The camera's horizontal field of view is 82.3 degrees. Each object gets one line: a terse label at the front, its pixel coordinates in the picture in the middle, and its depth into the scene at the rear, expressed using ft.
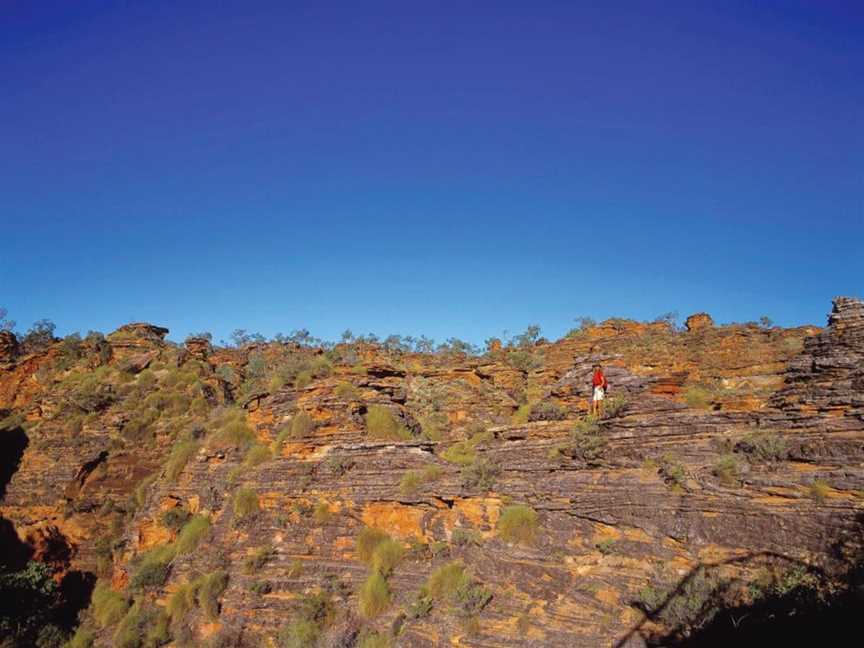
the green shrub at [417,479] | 50.57
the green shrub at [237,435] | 68.13
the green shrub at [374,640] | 42.19
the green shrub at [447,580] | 42.29
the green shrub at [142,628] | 55.83
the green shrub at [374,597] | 45.06
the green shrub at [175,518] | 66.74
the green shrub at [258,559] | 53.16
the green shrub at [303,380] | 69.72
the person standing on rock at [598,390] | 50.44
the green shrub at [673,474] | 36.78
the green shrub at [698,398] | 45.73
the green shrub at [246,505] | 58.49
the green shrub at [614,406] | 47.11
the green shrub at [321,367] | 71.36
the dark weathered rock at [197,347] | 106.73
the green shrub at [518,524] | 41.83
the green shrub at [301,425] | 62.08
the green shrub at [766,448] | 34.76
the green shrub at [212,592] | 53.06
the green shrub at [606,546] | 36.94
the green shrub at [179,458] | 73.26
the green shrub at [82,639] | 62.73
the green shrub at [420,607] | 42.19
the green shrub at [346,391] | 64.85
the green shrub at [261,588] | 50.83
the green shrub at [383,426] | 62.18
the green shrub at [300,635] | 44.78
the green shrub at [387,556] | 47.15
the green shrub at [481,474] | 47.06
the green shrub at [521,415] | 62.39
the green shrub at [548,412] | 54.70
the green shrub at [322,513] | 53.31
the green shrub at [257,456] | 63.57
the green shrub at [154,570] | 62.34
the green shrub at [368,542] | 49.26
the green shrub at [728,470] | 35.14
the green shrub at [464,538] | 44.70
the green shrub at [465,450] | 52.85
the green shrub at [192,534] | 62.13
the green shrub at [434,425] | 66.26
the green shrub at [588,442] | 43.11
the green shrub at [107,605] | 63.82
